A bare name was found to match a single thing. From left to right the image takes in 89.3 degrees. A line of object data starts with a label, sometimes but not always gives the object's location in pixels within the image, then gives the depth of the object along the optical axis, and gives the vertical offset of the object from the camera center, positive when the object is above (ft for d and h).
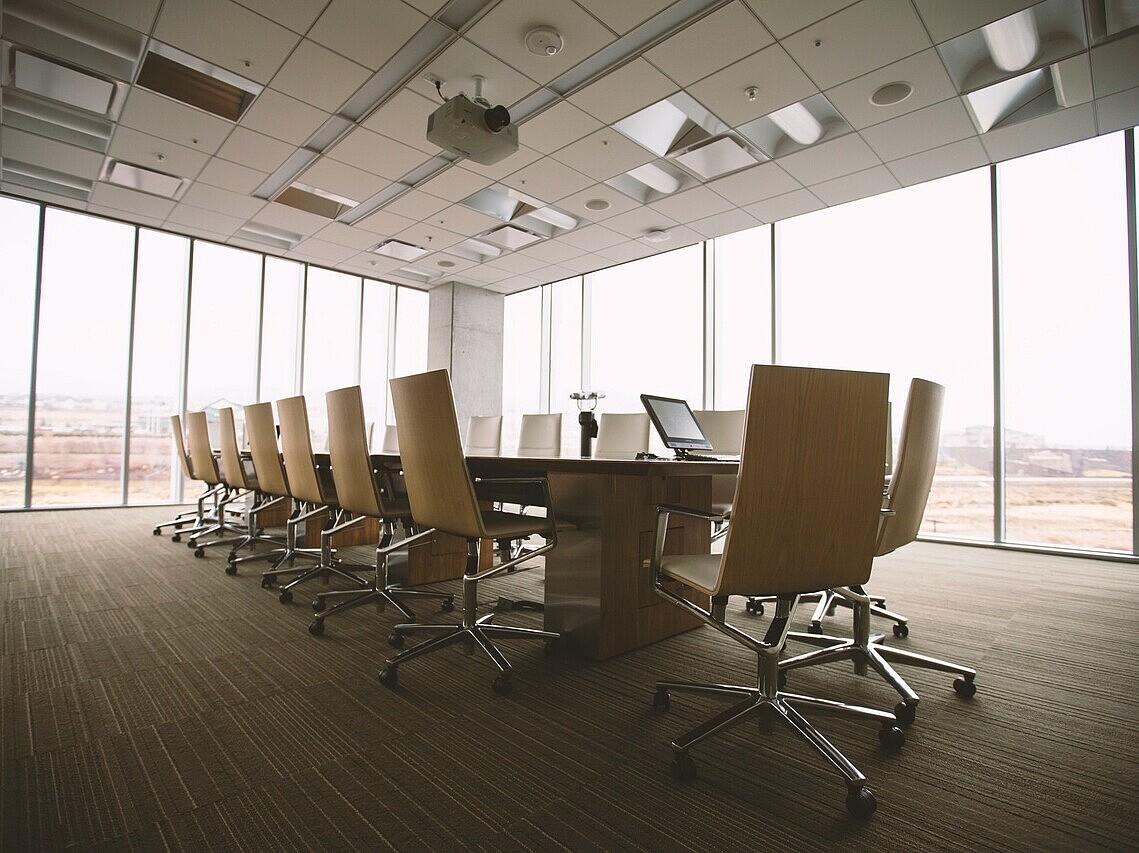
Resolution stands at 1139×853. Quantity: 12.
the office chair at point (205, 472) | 15.55 -1.14
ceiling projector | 12.64 +6.91
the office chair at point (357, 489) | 8.59 -0.86
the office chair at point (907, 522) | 6.19 -0.92
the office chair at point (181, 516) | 16.87 -2.45
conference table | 7.70 -1.62
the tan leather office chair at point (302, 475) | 10.34 -0.78
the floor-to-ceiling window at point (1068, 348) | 15.69 +2.86
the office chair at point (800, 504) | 4.59 -0.51
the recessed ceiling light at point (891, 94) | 13.42 +8.28
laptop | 8.12 +0.22
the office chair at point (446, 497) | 6.73 -0.75
